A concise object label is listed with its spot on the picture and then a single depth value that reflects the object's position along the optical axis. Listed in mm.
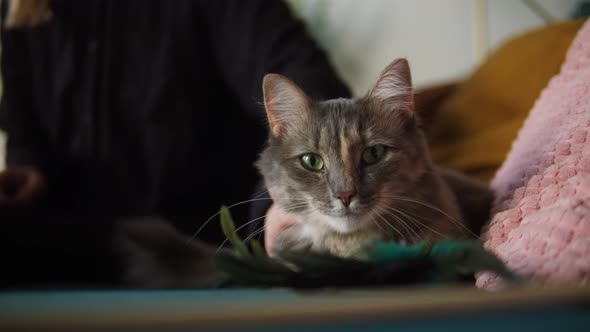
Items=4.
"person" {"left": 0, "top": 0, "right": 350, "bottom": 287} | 766
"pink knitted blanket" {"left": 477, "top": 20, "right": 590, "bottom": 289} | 458
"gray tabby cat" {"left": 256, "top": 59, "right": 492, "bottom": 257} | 543
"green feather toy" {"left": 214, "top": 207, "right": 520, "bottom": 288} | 461
